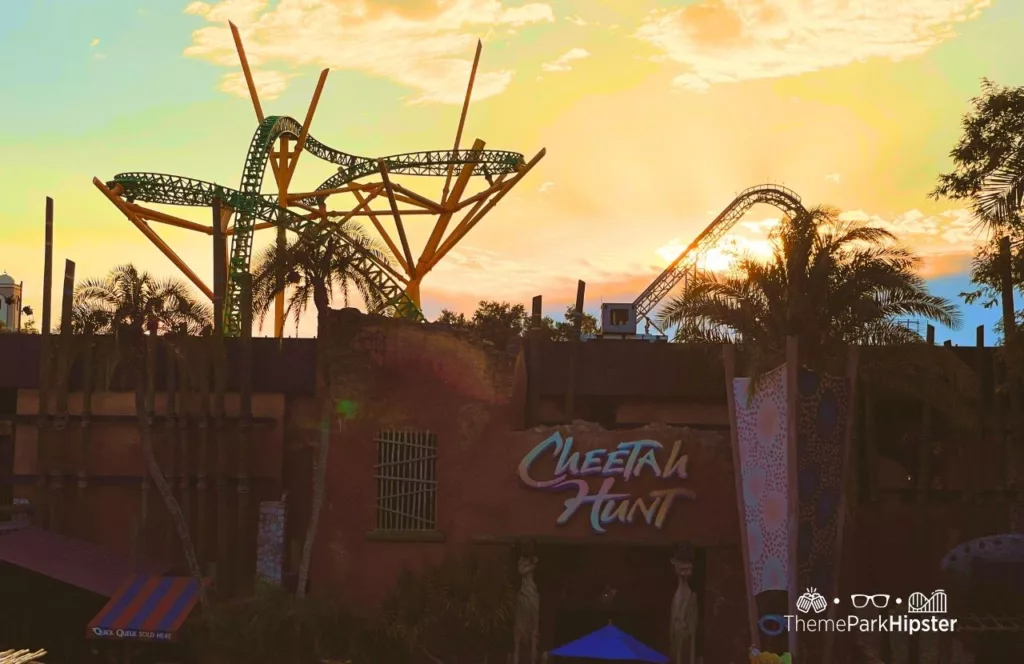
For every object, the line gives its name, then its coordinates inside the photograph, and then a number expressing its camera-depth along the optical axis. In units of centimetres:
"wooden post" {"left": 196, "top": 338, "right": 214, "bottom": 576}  2902
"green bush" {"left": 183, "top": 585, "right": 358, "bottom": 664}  2495
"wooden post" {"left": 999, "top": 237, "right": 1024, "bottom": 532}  2681
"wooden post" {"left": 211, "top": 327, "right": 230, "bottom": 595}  2872
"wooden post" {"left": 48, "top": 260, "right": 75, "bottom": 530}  2947
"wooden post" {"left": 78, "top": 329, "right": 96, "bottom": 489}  2958
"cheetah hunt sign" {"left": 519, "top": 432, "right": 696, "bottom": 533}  2680
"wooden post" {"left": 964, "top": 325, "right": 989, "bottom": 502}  2886
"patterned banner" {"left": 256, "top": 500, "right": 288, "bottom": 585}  2825
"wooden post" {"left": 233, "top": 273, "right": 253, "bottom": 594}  2888
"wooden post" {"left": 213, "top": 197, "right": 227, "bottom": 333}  2980
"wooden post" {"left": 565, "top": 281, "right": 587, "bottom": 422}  2880
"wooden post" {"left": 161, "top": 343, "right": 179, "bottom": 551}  2922
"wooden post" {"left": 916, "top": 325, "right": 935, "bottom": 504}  2853
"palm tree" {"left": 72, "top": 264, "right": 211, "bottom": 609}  2828
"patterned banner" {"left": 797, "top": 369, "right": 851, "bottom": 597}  2441
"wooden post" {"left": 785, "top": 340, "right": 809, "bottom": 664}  2397
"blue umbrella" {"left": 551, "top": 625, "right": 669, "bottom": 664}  2414
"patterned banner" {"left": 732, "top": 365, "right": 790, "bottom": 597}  2439
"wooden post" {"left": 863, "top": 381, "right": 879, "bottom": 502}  2805
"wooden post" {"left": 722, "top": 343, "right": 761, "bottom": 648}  2461
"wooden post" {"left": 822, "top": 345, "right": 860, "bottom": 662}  2489
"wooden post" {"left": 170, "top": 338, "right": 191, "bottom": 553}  2909
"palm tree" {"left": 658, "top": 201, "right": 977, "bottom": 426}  2577
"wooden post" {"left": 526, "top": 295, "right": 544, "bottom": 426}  2823
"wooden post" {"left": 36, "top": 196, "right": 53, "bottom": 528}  2944
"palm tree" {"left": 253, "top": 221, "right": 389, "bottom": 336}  2688
